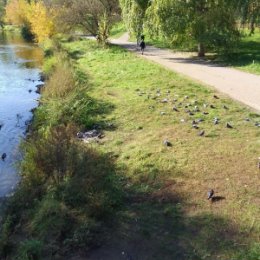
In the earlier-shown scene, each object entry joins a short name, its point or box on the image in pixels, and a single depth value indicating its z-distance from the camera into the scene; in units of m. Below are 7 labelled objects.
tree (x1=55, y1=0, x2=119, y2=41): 39.44
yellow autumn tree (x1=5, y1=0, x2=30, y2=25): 63.98
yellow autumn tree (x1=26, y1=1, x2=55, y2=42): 45.18
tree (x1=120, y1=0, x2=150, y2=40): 29.28
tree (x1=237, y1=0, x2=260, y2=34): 26.09
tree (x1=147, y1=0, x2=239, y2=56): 24.92
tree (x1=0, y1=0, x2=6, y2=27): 90.00
